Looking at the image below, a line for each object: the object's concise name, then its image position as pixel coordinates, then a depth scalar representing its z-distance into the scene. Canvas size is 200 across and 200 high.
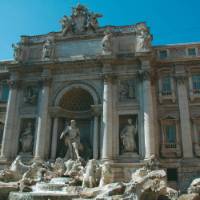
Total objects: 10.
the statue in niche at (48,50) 26.73
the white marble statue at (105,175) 17.79
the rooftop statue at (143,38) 24.97
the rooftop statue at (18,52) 27.25
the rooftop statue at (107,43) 25.45
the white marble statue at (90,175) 17.89
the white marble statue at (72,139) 23.48
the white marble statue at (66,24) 28.09
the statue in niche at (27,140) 24.61
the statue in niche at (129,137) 22.70
